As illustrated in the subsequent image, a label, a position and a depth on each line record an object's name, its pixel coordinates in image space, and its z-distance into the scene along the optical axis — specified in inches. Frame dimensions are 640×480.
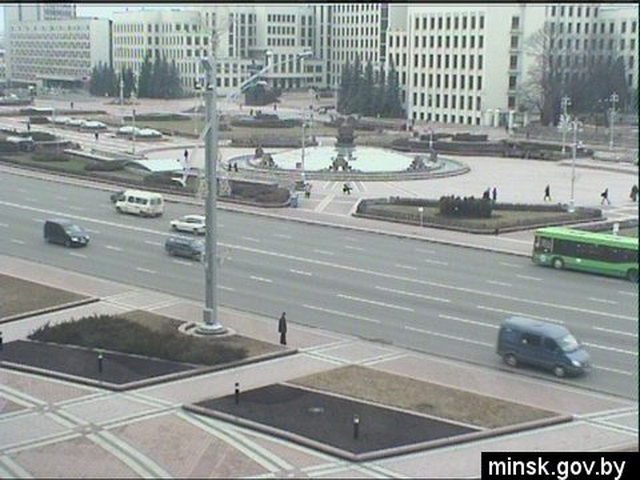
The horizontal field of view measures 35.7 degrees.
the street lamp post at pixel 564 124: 2805.1
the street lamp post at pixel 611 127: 3193.4
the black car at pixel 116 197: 1911.9
